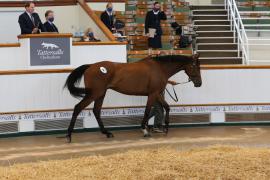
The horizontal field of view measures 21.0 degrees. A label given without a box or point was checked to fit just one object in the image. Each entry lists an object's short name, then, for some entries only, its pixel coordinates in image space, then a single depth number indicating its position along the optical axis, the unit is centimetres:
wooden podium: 1644
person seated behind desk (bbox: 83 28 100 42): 1885
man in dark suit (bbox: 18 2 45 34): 1744
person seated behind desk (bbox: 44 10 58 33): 1794
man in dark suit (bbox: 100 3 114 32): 2023
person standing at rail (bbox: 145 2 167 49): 2066
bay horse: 1536
